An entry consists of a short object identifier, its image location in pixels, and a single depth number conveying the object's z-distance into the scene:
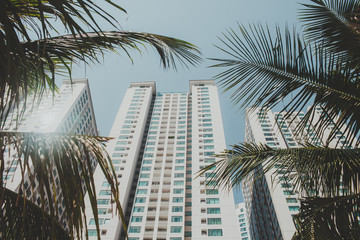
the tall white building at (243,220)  102.36
